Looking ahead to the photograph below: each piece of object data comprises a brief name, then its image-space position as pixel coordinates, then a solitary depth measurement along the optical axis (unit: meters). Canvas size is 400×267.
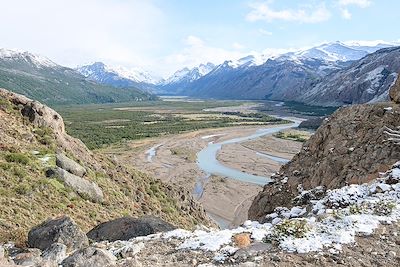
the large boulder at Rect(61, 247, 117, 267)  10.29
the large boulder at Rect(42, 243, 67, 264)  11.81
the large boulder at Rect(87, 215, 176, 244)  17.66
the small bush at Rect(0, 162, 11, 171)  24.98
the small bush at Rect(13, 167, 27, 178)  24.69
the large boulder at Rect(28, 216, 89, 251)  15.44
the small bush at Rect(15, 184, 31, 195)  22.75
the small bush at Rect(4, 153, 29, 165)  26.60
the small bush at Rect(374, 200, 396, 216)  11.39
